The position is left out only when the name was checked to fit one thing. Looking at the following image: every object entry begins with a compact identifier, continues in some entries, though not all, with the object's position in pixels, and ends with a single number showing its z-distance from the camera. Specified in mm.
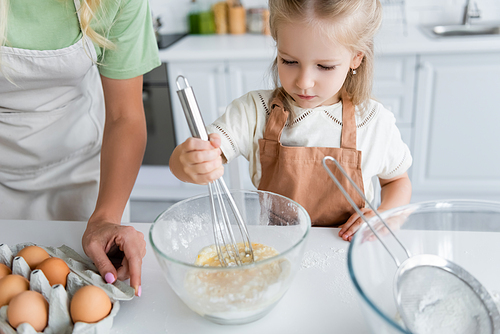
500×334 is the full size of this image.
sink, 2234
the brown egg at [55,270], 573
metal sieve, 460
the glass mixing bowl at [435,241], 522
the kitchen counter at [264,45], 1831
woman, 803
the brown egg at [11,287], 533
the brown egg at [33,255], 609
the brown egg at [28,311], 499
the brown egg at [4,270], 587
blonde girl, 796
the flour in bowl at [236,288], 511
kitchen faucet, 2227
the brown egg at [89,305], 513
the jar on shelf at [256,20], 2314
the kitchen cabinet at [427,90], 1882
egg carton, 506
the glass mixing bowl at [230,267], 510
